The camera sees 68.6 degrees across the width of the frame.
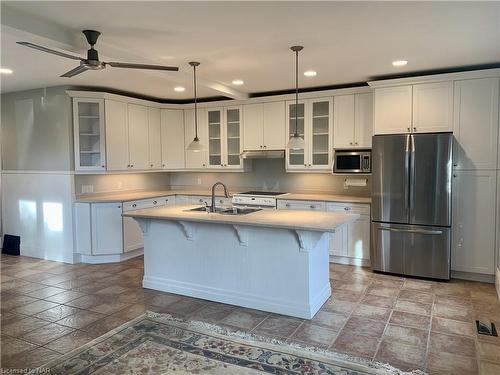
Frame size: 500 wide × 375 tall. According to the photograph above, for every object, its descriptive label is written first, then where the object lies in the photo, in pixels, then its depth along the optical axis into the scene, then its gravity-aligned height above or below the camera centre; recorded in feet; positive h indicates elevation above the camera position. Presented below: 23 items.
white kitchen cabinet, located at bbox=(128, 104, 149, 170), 19.25 +1.84
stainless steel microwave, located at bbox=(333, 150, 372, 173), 16.53 +0.39
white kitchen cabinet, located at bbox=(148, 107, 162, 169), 20.62 +1.94
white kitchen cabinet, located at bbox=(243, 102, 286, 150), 18.93 +2.32
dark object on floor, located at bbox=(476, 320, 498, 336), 10.08 -4.50
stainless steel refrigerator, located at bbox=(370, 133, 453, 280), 13.91 -1.33
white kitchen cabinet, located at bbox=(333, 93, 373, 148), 16.80 +2.29
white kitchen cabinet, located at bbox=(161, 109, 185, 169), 21.48 +1.82
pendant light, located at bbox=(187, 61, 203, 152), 12.89 +0.87
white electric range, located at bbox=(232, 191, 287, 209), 18.16 -1.48
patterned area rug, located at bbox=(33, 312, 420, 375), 8.35 -4.52
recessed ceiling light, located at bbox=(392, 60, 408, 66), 13.37 +3.95
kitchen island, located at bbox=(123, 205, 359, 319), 11.08 -2.86
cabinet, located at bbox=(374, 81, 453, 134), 14.47 +2.49
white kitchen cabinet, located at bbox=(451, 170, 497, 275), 13.93 -2.03
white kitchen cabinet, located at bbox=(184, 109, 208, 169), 21.06 +2.01
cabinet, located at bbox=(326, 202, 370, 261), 16.08 -2.95
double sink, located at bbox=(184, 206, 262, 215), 13.01 -1.44
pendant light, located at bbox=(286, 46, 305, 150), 11.60 +0.92
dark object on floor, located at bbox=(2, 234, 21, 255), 19.08 -3.81
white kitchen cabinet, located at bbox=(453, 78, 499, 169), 13.75 +1.75
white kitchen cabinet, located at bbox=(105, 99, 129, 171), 17.92 +1.78
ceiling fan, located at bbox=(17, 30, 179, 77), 9.94 +2.97
